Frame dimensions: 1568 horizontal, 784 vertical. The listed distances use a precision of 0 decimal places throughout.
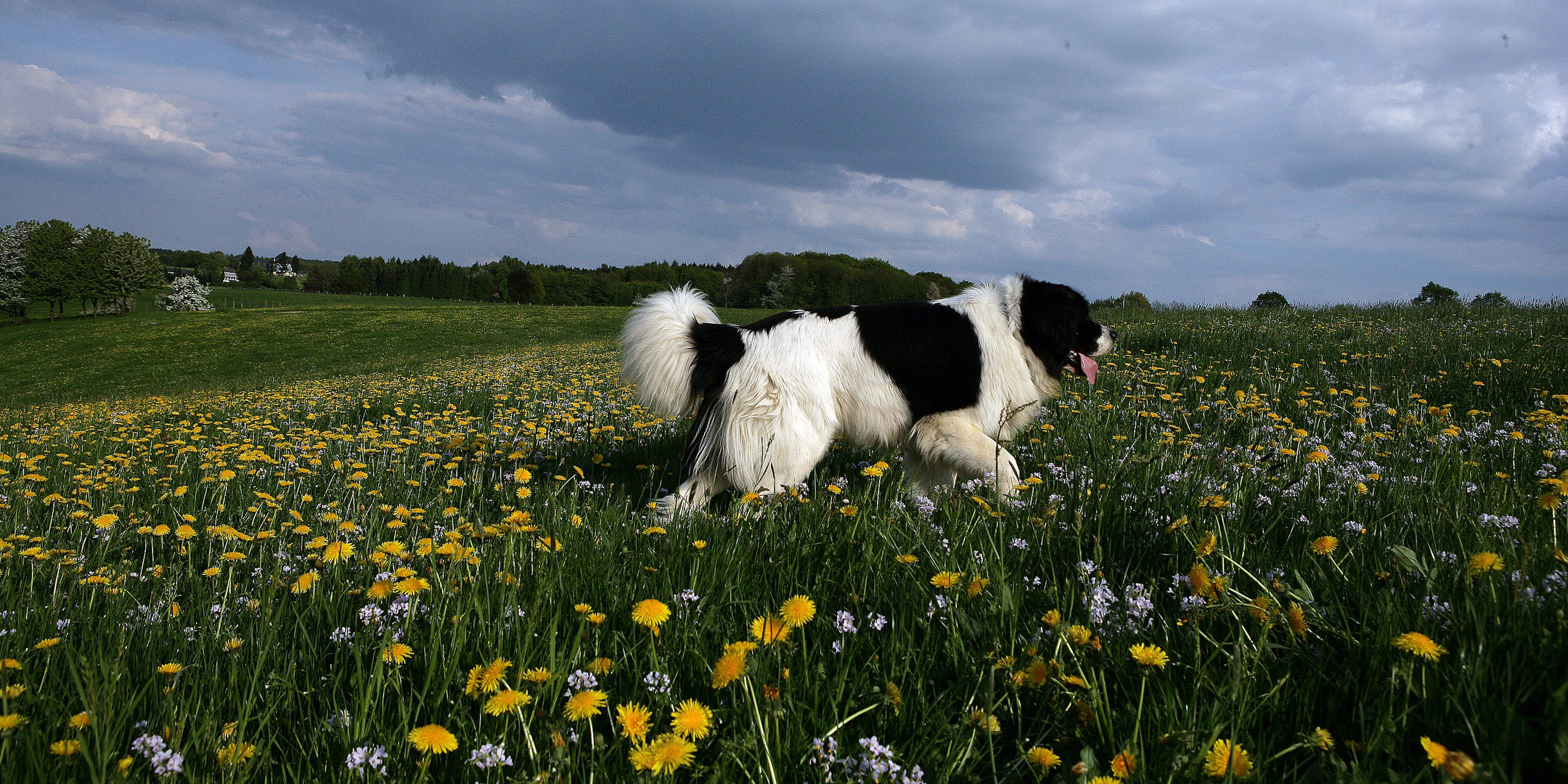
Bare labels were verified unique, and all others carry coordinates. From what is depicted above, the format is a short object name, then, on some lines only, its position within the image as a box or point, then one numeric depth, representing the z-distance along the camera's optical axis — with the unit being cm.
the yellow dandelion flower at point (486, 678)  148
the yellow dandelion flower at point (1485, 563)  161
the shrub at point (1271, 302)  1939
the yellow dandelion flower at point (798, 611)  166
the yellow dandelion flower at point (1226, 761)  123
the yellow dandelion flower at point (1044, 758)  135
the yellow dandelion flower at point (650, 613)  164
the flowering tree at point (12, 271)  5903
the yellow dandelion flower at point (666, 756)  128
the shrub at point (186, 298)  6944
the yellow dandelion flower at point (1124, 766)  131
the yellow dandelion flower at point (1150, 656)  150
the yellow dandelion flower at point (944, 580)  182
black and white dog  412
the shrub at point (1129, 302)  2323
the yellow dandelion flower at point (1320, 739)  124
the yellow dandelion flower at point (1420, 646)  138
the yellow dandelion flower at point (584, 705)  134
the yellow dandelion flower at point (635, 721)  141
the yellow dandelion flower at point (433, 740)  133
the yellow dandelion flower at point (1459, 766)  109
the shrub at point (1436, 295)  1773
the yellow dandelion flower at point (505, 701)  136
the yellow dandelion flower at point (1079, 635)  161
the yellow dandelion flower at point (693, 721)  137
